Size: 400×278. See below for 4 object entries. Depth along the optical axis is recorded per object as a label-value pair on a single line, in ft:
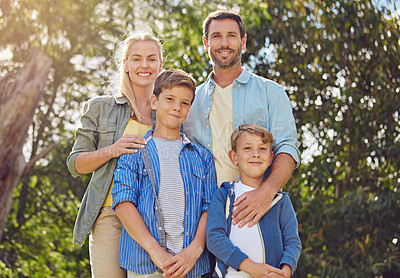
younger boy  7.23
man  8.33
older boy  7.26
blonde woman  8.13
